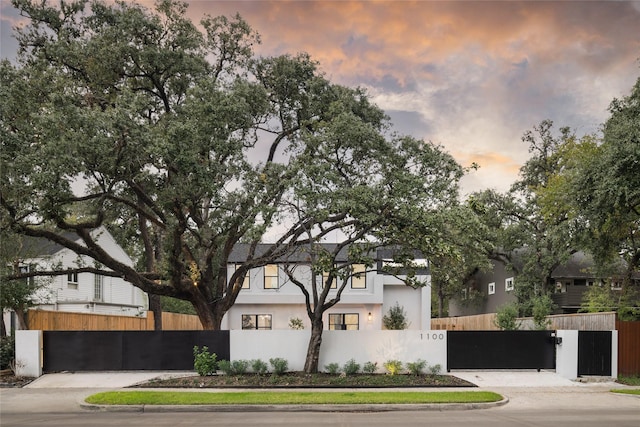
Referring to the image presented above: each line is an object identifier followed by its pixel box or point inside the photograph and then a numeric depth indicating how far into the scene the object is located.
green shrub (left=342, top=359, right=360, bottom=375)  20.60
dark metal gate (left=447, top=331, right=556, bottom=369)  21.59
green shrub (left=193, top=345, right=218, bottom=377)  20.52
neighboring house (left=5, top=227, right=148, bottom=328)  31.08
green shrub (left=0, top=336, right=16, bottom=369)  20.62
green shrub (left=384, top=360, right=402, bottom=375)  20.69
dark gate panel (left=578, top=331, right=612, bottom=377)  20.81
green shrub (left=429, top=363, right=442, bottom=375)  20.73
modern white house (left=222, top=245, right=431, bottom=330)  37.50
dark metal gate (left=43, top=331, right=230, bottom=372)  21.27
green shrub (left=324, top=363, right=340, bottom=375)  20.78
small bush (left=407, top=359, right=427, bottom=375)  20.64
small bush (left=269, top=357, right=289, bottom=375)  20.59
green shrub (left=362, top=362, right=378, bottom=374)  20.95
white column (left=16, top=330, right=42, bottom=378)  20.42
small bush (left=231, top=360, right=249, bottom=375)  20.55
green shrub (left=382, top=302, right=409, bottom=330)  36.34
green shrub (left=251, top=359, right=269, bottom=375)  20.67
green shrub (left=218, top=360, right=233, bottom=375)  20.58
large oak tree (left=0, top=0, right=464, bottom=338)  18.20
